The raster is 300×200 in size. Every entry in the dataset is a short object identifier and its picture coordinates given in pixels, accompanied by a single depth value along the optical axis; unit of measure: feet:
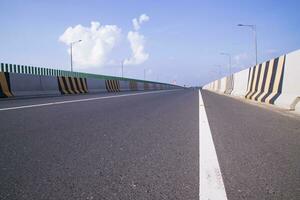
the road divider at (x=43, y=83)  56.29
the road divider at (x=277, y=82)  34.17
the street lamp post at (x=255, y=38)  102.22
